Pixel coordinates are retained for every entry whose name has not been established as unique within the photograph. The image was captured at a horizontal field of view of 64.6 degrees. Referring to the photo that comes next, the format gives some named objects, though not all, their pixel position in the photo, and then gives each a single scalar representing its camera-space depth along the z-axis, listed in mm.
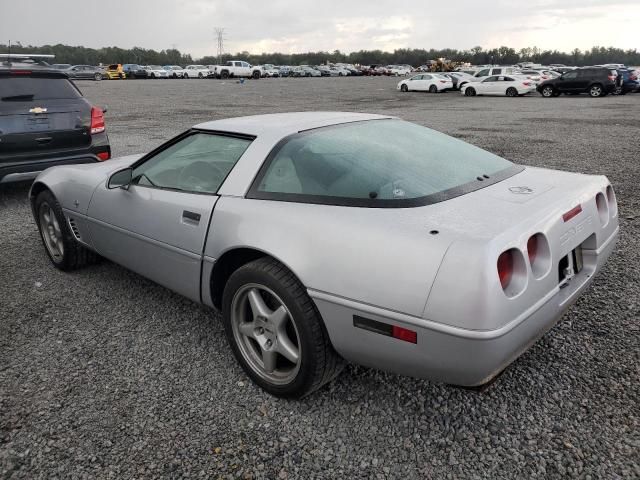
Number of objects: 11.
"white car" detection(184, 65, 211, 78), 56844
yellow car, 50906
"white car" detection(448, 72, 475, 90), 28641
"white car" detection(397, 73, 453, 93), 29484
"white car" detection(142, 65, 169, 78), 54212
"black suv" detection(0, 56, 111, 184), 5524
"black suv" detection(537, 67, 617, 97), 24156
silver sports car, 1853
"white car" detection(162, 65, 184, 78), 55638
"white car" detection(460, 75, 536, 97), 25766
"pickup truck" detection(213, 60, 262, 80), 51125
